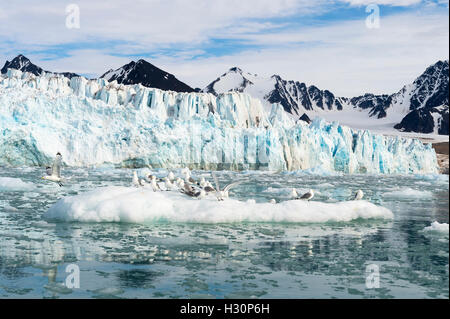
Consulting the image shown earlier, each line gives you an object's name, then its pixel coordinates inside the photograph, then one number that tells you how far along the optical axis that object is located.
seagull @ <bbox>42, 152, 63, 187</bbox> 17.47
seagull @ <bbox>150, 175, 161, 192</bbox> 17.45
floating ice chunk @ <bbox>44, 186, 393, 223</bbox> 13.77
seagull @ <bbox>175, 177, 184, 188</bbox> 20.84
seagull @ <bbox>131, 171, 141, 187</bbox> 18.00
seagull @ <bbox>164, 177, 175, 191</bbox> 18.78
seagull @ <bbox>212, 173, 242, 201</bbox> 15.05
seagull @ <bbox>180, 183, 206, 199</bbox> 15.53
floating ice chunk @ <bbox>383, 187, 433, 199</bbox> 26.31
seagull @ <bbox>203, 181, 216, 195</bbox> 15.85
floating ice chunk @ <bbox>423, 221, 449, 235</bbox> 13.02
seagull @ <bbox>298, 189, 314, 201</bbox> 16.77
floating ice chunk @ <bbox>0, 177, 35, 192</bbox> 23.36
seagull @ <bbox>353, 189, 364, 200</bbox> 17.73
